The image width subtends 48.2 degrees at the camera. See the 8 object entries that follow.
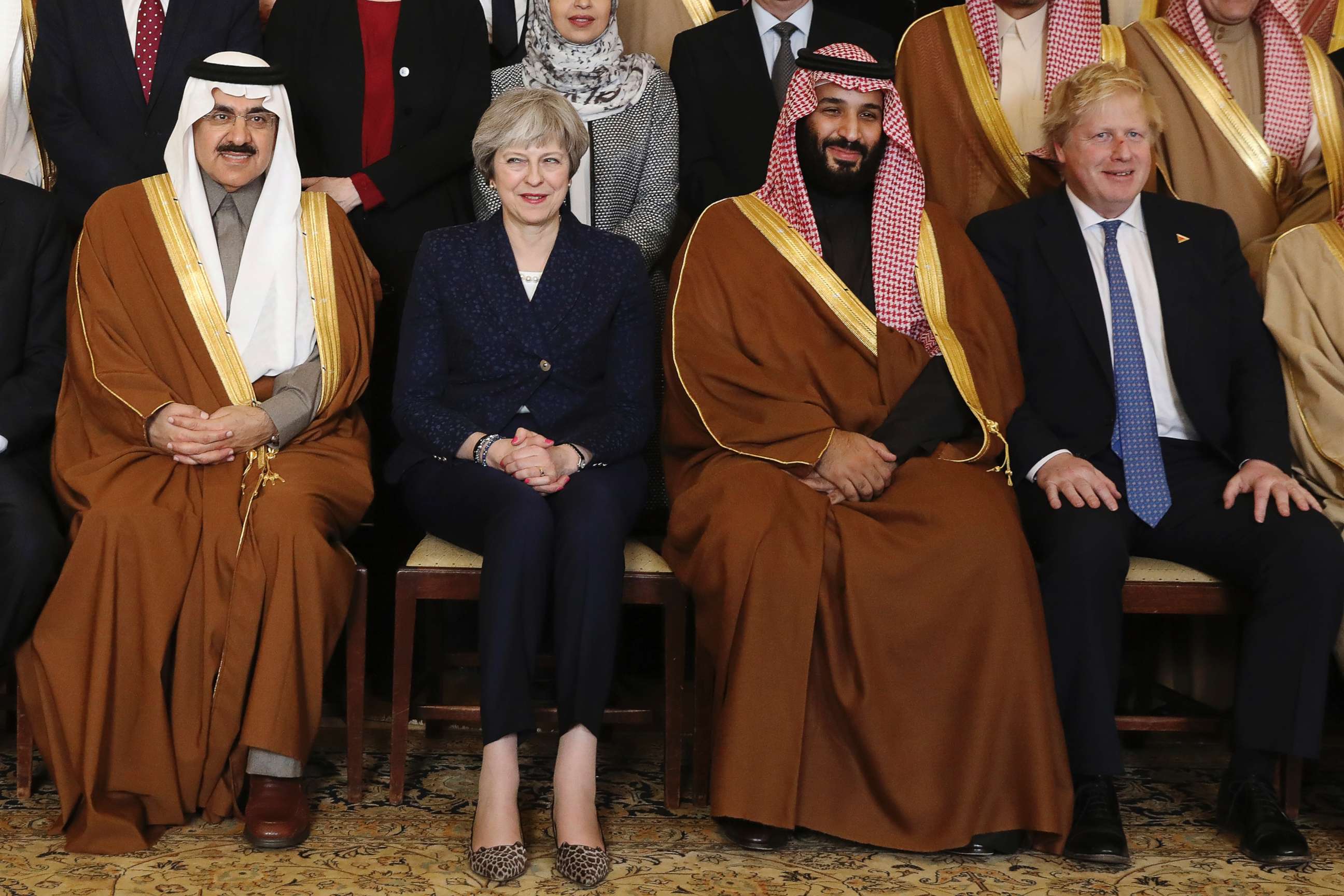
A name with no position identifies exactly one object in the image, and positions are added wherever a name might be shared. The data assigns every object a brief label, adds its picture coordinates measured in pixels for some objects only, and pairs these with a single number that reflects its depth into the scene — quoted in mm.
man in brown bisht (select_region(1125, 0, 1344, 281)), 4137
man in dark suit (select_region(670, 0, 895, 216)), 4172
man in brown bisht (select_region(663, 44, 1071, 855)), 3041
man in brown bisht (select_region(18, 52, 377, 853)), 3090
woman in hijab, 4074
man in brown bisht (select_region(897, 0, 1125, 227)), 4160
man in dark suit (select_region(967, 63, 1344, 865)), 3152
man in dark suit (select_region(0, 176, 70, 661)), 3244
